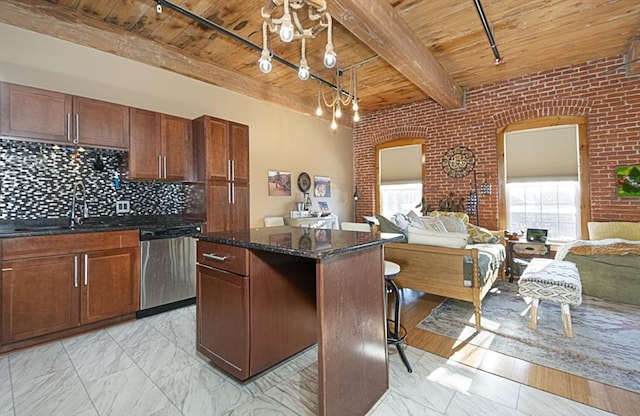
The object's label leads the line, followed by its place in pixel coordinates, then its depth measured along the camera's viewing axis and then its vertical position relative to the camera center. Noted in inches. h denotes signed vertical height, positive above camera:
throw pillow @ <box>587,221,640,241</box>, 142.3 -12.2
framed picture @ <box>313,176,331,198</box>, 217.3 +20.0
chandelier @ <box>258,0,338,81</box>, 61.8 +45.7
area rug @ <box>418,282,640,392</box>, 79.4 -43.8
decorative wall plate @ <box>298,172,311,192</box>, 204.8 +22.4
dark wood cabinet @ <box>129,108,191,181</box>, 119.6 +30.7
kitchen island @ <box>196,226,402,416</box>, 54.6 -22.7
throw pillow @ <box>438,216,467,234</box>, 164.4 -8.9
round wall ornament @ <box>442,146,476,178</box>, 195.1 +33.8
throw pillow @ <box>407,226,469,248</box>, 104.3 -10.8
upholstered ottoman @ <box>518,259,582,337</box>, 92.7 -27.2
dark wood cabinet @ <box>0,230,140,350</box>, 87.9 -22.7
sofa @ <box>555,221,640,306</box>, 125.0 -25.3
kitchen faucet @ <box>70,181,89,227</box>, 112.5 +4.2
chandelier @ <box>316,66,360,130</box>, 130.5 +81.3
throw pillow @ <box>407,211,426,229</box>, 131.3 -4.8
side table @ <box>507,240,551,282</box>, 157.3 -24.3
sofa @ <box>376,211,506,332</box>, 101.2 -20.4
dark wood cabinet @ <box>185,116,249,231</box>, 135.6 +20.7
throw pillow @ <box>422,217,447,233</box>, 152.1 -7.7
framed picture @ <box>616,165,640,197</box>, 145.5 +13.4
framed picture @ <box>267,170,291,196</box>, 186.1 +20.1
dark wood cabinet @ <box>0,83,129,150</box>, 93.4 +35.5
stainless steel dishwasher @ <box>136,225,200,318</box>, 113.4 -22.6
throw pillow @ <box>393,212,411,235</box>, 119.2 -4.6
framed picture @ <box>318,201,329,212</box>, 219.8 +4.5
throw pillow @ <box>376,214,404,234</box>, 121.5 -6.8
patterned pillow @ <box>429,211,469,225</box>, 181.1 -3.6
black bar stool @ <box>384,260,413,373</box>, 80.2 -33.3
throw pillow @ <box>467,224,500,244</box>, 164.4 -15.6
